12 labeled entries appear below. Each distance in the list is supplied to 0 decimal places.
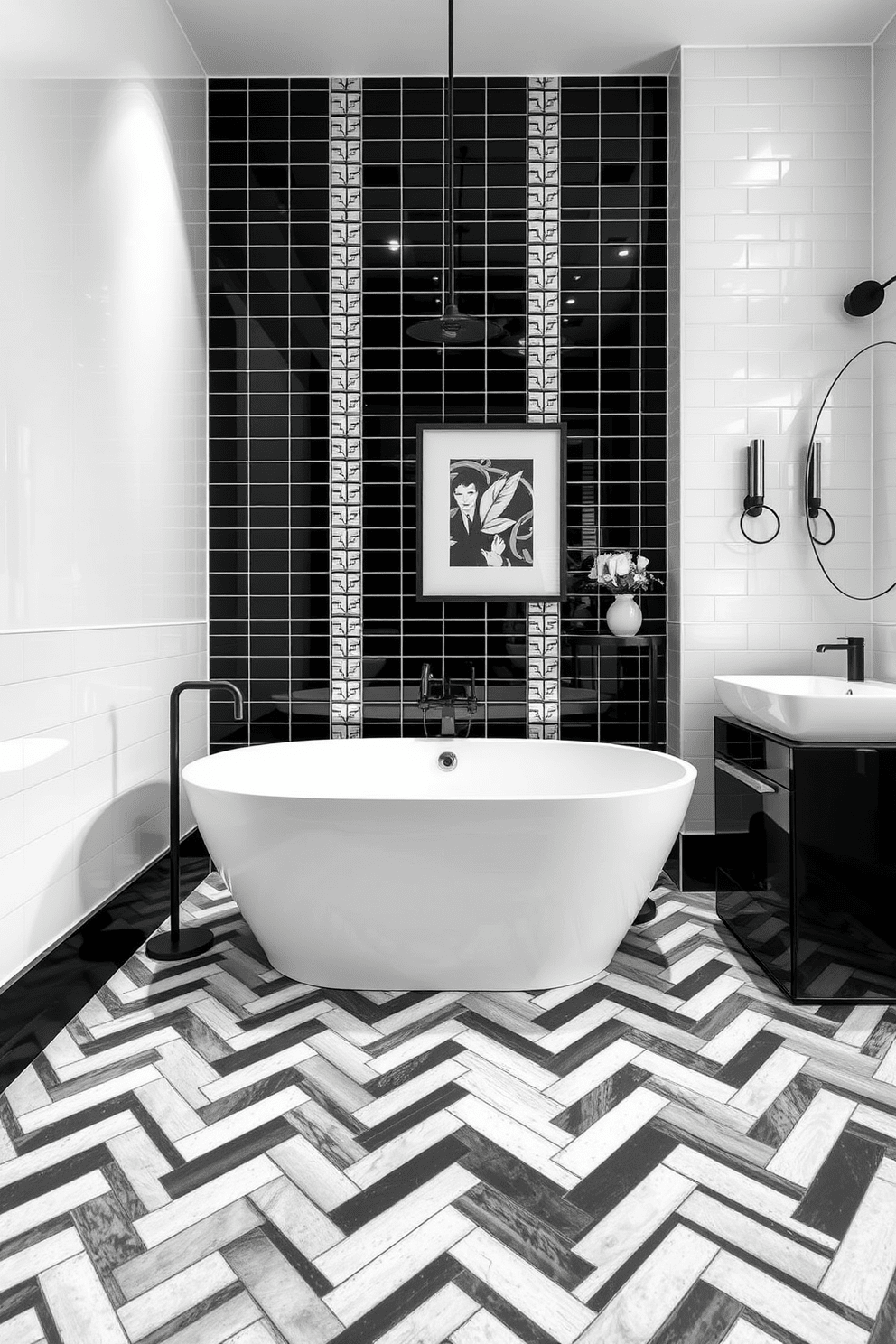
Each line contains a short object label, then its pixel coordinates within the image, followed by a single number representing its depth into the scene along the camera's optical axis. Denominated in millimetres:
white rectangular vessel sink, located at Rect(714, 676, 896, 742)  2191
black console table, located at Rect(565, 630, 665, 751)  3109
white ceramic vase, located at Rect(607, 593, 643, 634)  3230
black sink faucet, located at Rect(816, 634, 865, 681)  2754
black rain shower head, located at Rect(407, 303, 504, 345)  2564
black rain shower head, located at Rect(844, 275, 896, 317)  3029
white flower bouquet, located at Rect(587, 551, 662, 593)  3176
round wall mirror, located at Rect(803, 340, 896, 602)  3150
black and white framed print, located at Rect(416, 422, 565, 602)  3369
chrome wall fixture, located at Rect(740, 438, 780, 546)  3088
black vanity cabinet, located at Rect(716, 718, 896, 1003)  2264
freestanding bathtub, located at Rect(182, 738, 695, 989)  2055
